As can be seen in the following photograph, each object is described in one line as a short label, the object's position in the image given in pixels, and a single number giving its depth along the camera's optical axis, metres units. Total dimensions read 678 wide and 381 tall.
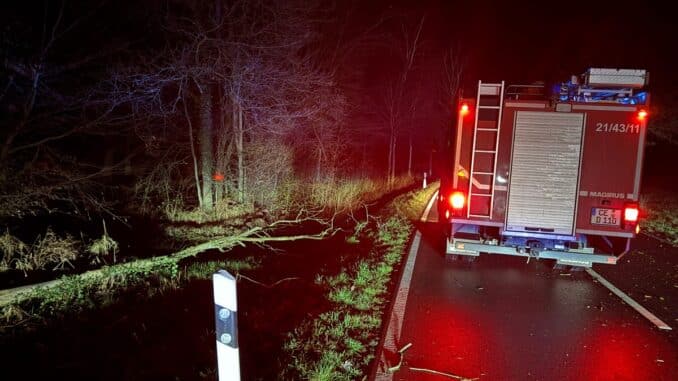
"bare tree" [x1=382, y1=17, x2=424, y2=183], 24.75
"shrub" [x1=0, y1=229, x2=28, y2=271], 5.87
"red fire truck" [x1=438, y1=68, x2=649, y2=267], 6.25
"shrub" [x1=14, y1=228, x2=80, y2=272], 5.95
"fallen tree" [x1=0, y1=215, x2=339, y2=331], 4.79
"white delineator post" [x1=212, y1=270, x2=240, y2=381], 2.59
